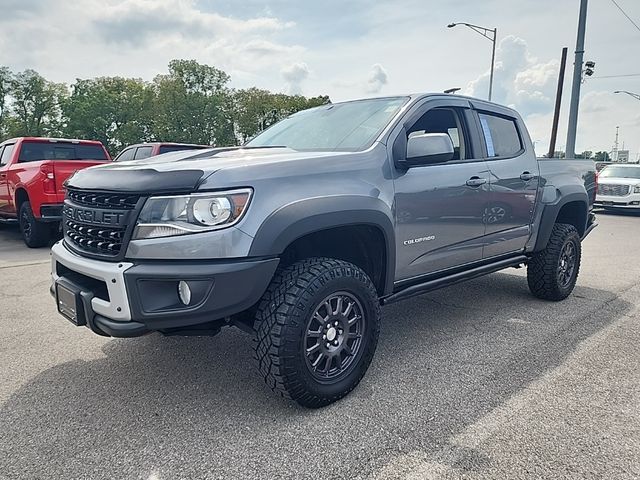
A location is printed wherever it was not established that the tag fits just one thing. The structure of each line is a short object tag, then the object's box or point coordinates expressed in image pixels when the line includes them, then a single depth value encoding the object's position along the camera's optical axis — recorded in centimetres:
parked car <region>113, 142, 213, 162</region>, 1070
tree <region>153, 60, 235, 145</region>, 5381
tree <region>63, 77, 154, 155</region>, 5219
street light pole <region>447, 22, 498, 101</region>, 2188
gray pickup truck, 239
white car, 1474
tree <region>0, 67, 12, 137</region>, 5512
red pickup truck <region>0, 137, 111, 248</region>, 726
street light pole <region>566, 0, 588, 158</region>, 1471
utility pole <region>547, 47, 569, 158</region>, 2471
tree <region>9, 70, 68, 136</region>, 5525
